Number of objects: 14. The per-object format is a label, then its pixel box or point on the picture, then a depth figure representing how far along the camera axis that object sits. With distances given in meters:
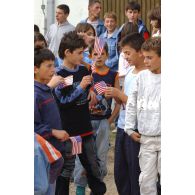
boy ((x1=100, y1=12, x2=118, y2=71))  8.40
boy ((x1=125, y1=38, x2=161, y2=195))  4.66
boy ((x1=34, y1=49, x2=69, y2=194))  4.56
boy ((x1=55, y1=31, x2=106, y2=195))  5.22
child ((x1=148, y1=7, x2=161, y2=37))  6.35
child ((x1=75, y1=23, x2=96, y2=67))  6.91
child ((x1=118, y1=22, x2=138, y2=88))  6.55
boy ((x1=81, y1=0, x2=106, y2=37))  9.05
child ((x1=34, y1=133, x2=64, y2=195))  3.68
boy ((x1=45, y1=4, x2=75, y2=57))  9.30
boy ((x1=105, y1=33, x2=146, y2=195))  5.06
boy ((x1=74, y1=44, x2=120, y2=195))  5.67
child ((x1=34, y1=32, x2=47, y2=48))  5.25
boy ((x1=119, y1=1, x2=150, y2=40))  8.73
